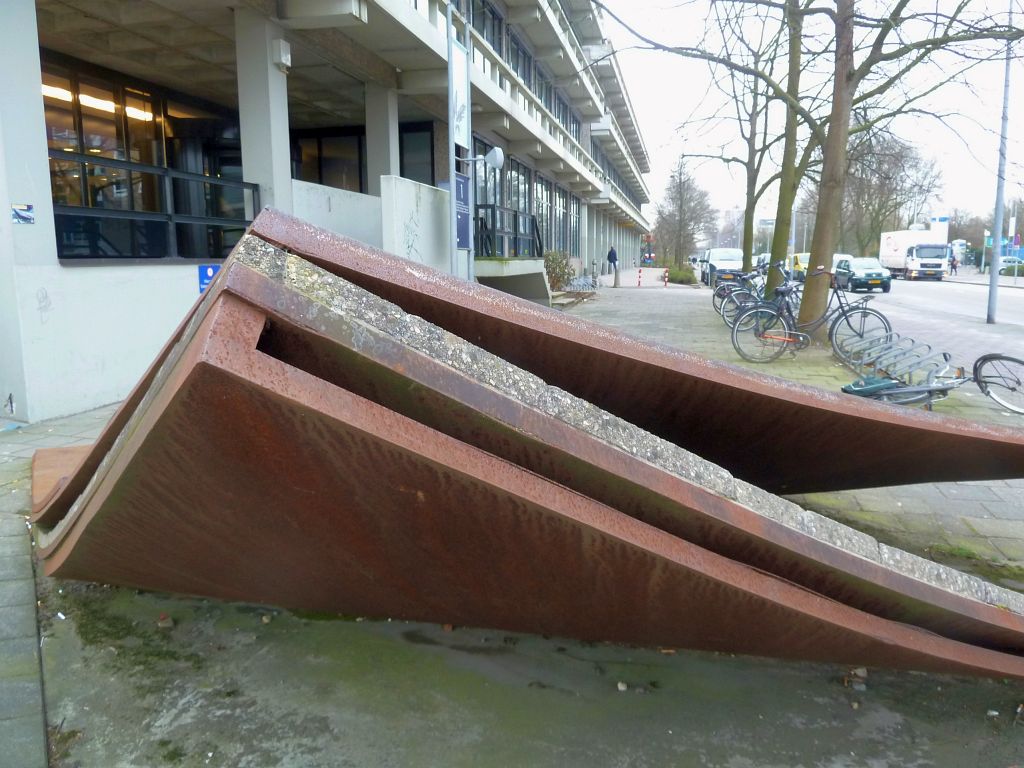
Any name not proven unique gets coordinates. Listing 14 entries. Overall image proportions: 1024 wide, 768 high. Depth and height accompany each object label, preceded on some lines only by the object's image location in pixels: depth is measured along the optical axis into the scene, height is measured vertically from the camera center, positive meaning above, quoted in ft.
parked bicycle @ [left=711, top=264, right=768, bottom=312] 52.08 -2.29
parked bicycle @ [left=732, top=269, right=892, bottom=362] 35.45 -3.44
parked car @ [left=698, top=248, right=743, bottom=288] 114.62 -1.23
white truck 154.30 -0.36
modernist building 20.07 +5.51
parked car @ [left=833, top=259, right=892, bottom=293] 107.14 -3.46
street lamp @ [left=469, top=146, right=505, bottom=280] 41.91 +4.92
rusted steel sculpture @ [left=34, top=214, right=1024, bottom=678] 6.17 -2.13
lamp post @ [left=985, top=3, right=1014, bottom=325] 56.70 -0.23
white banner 37.63 +7.85
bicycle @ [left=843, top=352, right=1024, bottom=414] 21.59 -3.88
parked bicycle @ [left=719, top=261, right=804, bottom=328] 43.22 -2.74
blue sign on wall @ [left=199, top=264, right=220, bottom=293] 26.65 -0.63
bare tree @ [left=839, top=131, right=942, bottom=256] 50.21 +6.58
